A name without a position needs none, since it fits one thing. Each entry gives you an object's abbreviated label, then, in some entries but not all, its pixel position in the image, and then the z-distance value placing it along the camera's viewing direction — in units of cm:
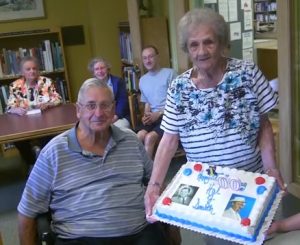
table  295
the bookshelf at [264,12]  795
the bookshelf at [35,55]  471
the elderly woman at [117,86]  374
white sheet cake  119
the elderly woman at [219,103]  142
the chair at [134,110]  372
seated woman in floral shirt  371
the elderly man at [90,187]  176
